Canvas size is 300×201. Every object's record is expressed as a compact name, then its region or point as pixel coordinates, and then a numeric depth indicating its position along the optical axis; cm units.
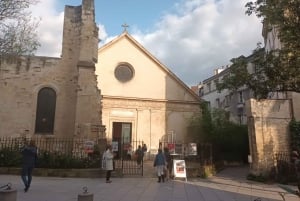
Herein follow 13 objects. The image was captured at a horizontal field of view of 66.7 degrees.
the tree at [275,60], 919
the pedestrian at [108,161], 1005
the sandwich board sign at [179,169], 1128
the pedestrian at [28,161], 765
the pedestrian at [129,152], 1676
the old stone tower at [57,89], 1394
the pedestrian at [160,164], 1071
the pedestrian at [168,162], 1164
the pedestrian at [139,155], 1405
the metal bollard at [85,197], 426
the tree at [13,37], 953
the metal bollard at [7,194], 439
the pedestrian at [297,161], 813
